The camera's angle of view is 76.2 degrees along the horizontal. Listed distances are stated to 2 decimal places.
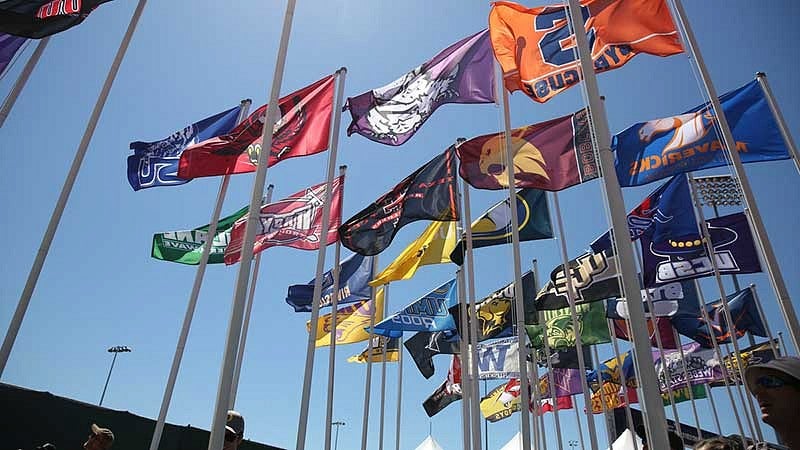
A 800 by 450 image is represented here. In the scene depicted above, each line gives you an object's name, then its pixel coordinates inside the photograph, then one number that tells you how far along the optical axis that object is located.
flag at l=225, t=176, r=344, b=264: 12.12
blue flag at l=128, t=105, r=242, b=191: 12.40
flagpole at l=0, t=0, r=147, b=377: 8.72
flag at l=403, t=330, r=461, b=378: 17.84
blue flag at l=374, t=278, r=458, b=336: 15.54
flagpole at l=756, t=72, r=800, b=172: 8.96
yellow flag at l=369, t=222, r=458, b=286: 12.91
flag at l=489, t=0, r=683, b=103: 8.51
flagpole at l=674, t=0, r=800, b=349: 7.19
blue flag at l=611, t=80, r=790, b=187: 9.63
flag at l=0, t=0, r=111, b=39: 8.59
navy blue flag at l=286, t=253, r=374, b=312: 16.16
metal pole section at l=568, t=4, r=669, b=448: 4.11
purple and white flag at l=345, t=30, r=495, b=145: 10.79
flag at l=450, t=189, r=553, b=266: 12.80
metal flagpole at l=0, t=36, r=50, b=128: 9.57
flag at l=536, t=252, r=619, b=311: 11.80
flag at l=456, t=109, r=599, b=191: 10.01
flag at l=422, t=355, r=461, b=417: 22.64
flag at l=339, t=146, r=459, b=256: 11.28
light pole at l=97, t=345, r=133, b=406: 61.19
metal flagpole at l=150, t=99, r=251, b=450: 11.46
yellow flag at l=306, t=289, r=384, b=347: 18.03
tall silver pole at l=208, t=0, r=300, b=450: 4.81
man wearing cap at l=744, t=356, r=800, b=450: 1.82
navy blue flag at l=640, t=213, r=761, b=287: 11.95
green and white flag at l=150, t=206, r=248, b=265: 14.87
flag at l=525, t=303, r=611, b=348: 16.91
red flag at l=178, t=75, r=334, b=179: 10.38
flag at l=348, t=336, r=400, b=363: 21.44
